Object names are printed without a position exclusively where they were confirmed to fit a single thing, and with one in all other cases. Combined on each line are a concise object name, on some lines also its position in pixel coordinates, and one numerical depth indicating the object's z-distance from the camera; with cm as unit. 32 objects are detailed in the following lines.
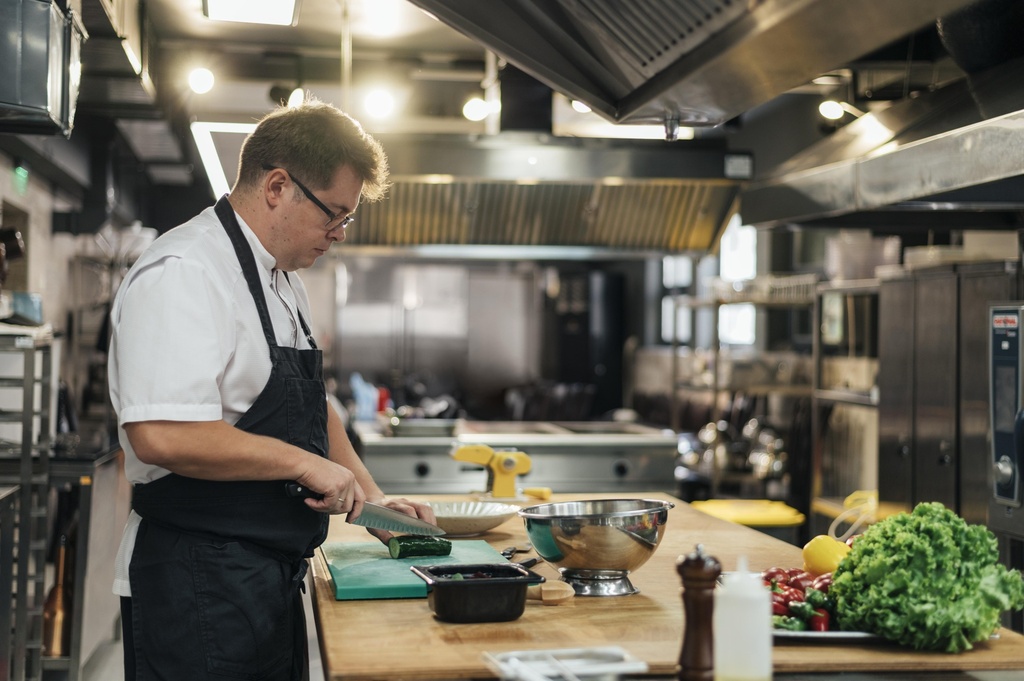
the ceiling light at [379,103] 536
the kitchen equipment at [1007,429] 380
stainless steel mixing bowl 193
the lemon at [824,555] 202
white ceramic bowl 256
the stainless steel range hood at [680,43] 154
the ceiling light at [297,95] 544
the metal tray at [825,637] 169
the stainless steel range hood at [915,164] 258
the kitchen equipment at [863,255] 622
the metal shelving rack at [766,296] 687
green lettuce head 163
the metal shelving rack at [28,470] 396
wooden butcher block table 155
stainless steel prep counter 517
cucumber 222
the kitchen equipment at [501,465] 332
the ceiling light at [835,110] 499
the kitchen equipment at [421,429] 531
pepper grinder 139
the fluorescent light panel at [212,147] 392
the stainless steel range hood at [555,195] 500
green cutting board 196
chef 187
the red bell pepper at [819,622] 174
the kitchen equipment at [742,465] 661
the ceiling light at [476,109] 577
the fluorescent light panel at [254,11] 341
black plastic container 175
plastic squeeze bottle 124
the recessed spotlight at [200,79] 545
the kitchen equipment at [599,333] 1302
